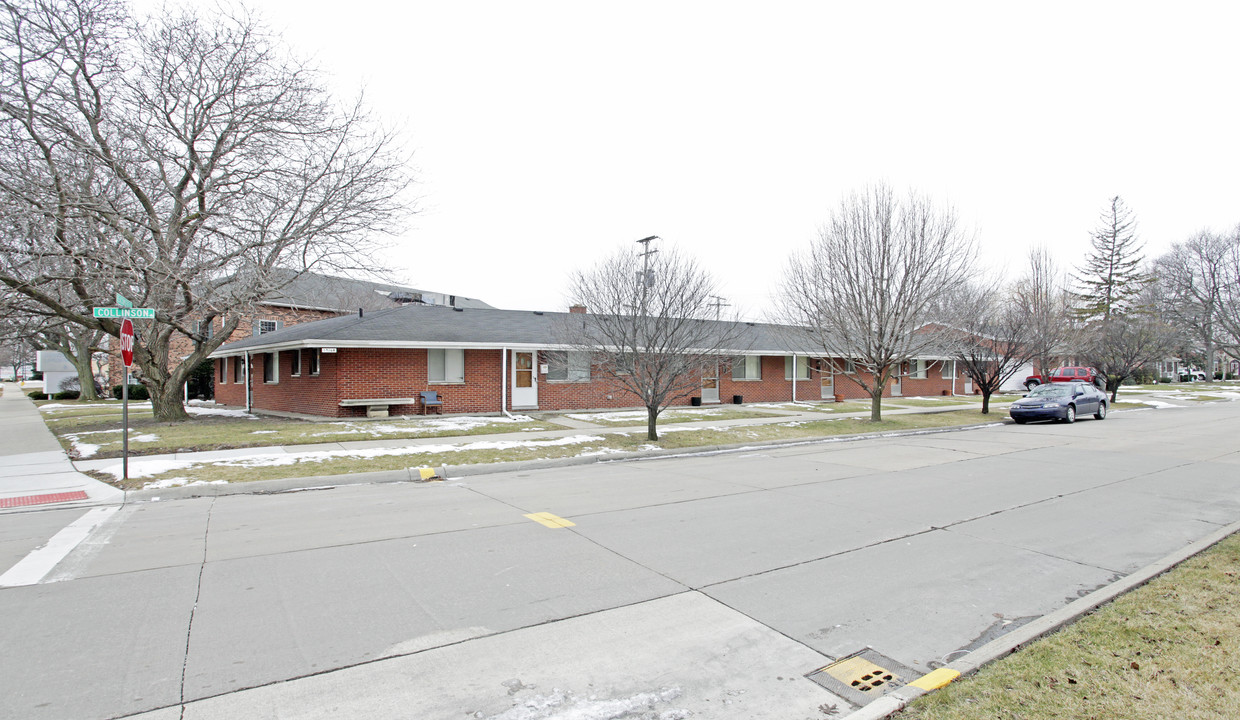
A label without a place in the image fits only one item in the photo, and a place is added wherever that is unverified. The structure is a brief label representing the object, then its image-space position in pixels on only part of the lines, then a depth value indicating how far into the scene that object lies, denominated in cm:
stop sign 1041
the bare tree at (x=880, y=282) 2025
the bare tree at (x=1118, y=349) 3353
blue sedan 2319
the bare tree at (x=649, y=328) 1569
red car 3631
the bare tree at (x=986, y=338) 2525
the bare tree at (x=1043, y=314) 2602
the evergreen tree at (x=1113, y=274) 5806
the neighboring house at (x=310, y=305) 2717
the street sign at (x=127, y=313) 1041
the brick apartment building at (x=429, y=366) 2028
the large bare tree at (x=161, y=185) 1563
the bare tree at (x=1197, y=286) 5747
